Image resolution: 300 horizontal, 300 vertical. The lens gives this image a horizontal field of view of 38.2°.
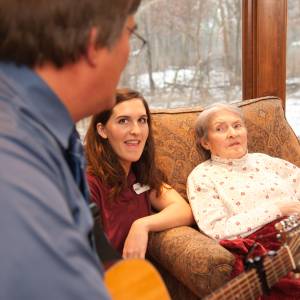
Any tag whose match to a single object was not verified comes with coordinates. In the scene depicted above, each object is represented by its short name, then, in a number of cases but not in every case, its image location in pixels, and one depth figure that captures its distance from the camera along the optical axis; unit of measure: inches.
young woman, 66.6
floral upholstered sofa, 58.2
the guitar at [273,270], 42.4
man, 21.7
